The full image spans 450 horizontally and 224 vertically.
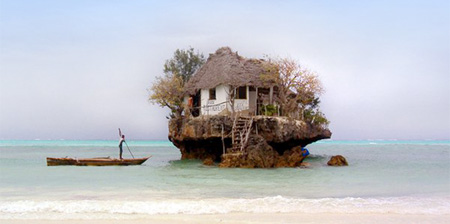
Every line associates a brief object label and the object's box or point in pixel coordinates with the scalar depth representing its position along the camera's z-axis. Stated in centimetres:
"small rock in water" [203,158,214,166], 2555
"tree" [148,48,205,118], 2877
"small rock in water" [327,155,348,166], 2670
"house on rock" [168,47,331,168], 2342
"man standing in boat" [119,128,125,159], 2651
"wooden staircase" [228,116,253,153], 2320
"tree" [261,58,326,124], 2569
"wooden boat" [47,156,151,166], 2530
